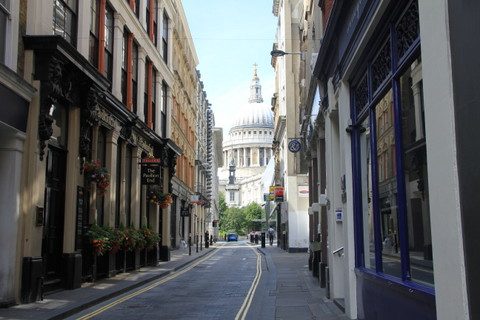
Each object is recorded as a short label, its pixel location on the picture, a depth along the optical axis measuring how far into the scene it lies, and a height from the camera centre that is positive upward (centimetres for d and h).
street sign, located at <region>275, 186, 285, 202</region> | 4831 +376
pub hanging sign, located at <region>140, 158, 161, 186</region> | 2308 +281
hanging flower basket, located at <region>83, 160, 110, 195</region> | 1675 +198
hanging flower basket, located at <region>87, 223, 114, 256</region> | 1661 +6
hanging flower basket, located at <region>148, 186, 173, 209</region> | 2516 +192
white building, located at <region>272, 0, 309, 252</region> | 4184 +638
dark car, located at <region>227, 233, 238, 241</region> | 9032 +16
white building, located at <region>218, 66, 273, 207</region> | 16075 +2638
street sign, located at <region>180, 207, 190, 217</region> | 3961 +189
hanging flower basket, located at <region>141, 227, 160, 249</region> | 2319 +8
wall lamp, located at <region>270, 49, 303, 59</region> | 2354 +788
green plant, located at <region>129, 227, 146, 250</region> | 2058 +4
